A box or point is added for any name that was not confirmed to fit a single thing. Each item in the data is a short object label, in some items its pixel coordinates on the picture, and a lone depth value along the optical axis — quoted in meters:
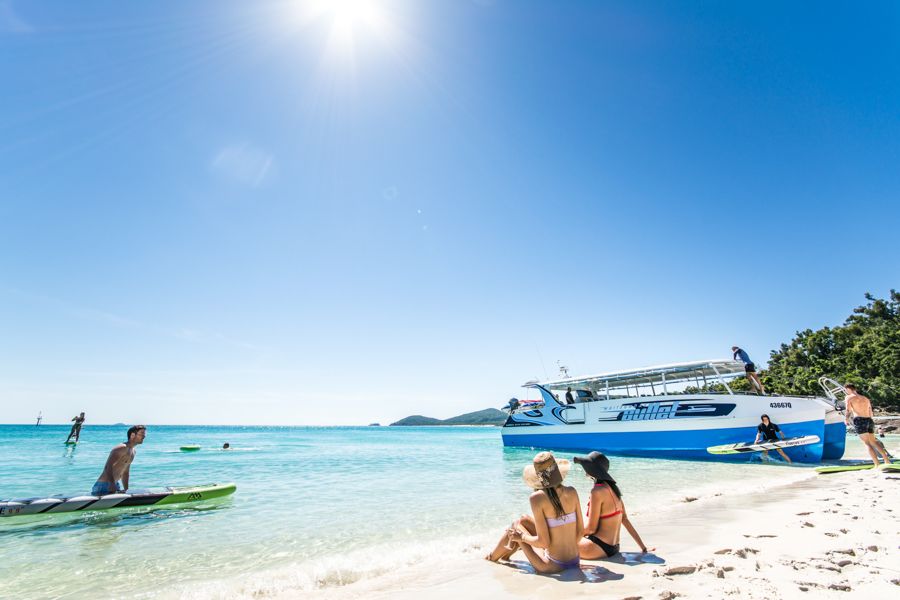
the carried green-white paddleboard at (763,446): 15.26
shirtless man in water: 8.46
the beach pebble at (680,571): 4.01
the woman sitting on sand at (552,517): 4.24
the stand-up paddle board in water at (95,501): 7.80
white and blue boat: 15.46
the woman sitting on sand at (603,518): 4.65
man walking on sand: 10.97
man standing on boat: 16.92
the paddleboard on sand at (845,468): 11.79
